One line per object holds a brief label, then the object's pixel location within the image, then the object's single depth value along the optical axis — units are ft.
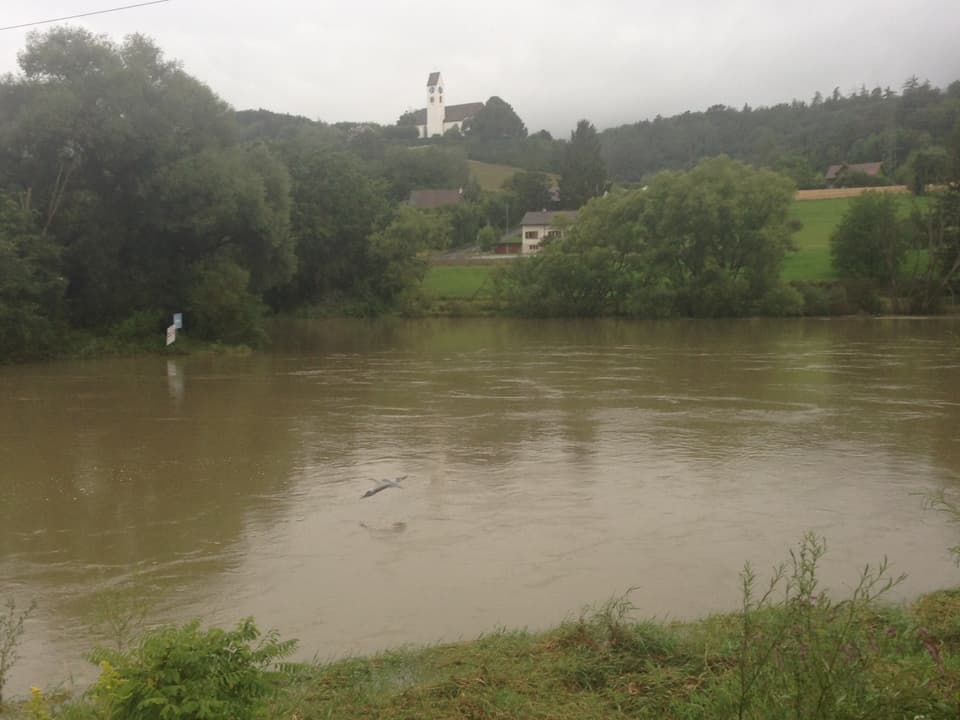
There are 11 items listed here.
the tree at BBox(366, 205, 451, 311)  178.70
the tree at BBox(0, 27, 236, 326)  90.58
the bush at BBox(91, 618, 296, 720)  12.44
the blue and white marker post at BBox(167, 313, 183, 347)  96.53
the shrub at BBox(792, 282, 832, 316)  158.51
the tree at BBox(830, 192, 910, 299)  167.63
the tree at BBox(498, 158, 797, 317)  156.87
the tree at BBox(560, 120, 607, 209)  313.53
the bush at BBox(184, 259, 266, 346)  100.42
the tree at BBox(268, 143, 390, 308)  170.77
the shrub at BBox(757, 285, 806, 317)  153.58
